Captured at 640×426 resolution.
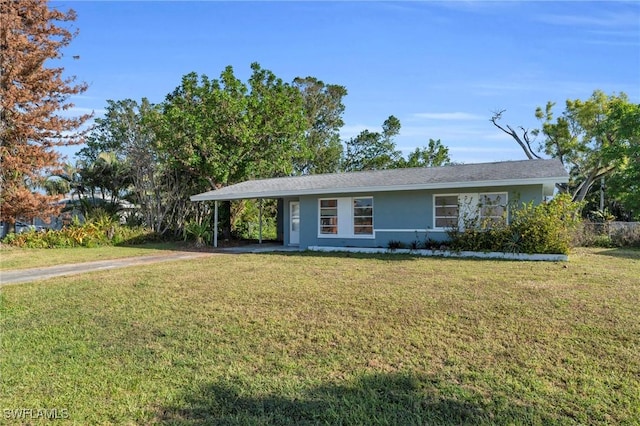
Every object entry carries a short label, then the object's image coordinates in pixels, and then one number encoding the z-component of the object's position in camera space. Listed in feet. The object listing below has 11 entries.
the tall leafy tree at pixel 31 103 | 50.49
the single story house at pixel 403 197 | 39.81
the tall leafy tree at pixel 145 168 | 67.41
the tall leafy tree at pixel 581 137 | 96.48
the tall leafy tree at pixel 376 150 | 96.12
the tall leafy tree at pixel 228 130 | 65.00
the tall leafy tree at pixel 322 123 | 95.14
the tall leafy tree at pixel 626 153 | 73.36
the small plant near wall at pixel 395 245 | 44.29
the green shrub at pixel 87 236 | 54.14
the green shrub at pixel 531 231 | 36.27
